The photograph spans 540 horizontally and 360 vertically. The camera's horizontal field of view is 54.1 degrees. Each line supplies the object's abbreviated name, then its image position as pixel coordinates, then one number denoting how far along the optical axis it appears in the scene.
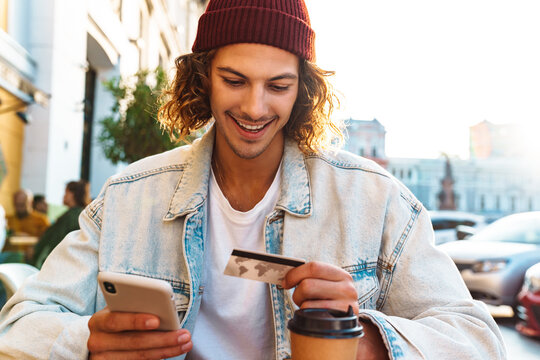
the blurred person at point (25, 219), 7.70
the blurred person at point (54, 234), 4.19
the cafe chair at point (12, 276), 2.04
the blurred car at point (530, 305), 5.42
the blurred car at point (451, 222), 13.74
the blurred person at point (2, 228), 4.46
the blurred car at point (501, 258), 6.55
